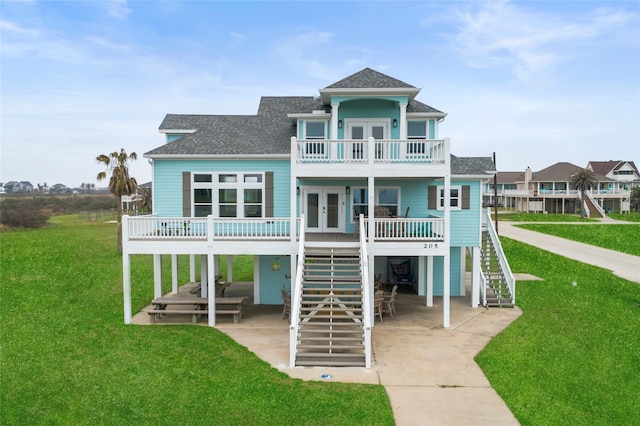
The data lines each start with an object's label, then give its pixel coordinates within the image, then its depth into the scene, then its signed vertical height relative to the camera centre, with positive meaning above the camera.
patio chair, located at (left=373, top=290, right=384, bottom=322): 15.80 -3.42
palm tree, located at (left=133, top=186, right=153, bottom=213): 50.37 +0.56
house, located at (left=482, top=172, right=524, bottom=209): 82.39 +3.17
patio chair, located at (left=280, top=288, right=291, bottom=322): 15.97 -3.58
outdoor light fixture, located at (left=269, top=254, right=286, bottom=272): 17.77 -2.41
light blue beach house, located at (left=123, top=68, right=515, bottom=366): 15.21 +0.23
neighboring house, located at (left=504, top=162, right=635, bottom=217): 69.19 +1.92
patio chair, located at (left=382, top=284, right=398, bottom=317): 16.38 -3.76
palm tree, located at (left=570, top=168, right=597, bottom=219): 61.50 +3.39
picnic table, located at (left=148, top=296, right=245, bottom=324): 15.53 -3.64
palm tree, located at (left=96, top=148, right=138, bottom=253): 31.95 +2.28
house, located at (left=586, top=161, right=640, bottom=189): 75.81 +5.72
